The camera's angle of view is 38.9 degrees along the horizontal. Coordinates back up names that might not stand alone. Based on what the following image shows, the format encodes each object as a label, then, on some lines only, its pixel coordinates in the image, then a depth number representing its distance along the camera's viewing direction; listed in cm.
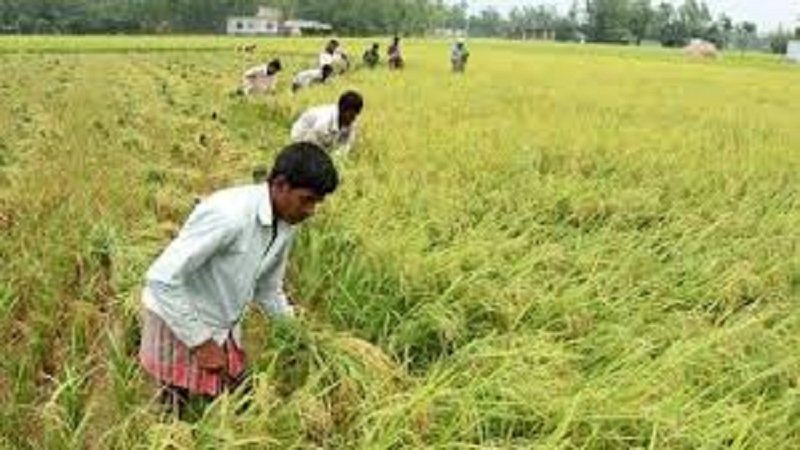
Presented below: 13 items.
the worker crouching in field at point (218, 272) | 288
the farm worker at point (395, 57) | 2202
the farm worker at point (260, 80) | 1353
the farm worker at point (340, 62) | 1831
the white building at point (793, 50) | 5028
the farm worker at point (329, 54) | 1640
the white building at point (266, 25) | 6631
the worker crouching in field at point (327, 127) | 667
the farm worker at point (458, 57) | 2161
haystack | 4519
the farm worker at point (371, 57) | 2227
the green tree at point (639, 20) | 7681
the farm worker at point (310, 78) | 1384
